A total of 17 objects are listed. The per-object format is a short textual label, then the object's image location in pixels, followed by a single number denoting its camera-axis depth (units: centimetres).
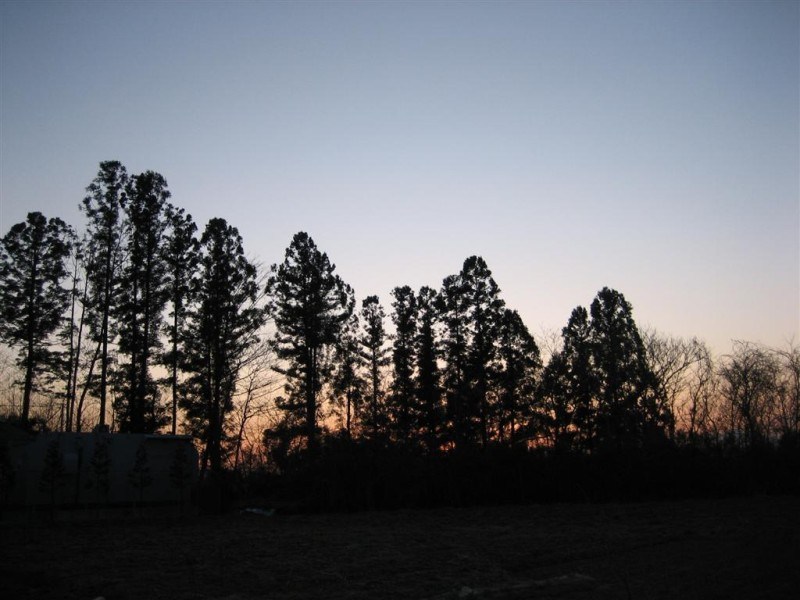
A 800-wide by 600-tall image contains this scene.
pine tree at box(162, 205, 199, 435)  2847
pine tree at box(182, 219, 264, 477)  2822
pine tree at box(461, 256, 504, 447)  3306
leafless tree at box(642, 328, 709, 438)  3964
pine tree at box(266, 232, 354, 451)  3125
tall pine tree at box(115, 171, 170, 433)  2753
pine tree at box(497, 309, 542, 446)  3362
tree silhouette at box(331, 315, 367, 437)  3394
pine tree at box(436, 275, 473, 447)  3319
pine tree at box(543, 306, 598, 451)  3516
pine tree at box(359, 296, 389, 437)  3562
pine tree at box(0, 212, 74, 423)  2686
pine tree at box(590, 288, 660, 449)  3500
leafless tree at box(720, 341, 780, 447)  3803
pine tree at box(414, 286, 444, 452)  3412
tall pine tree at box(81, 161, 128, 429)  2800
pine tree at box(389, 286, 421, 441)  3438
